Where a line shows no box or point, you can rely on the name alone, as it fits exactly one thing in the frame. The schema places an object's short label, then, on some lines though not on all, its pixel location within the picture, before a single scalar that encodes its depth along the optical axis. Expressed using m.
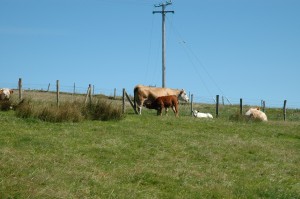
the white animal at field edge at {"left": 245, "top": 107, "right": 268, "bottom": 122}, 28.95
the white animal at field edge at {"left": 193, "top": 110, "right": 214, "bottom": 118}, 32.68
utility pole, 45.19
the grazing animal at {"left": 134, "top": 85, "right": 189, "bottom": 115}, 30.56
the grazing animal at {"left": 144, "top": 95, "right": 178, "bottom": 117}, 29.39
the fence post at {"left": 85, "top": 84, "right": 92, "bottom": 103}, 28.95
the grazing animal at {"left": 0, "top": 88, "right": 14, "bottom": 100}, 29.46
